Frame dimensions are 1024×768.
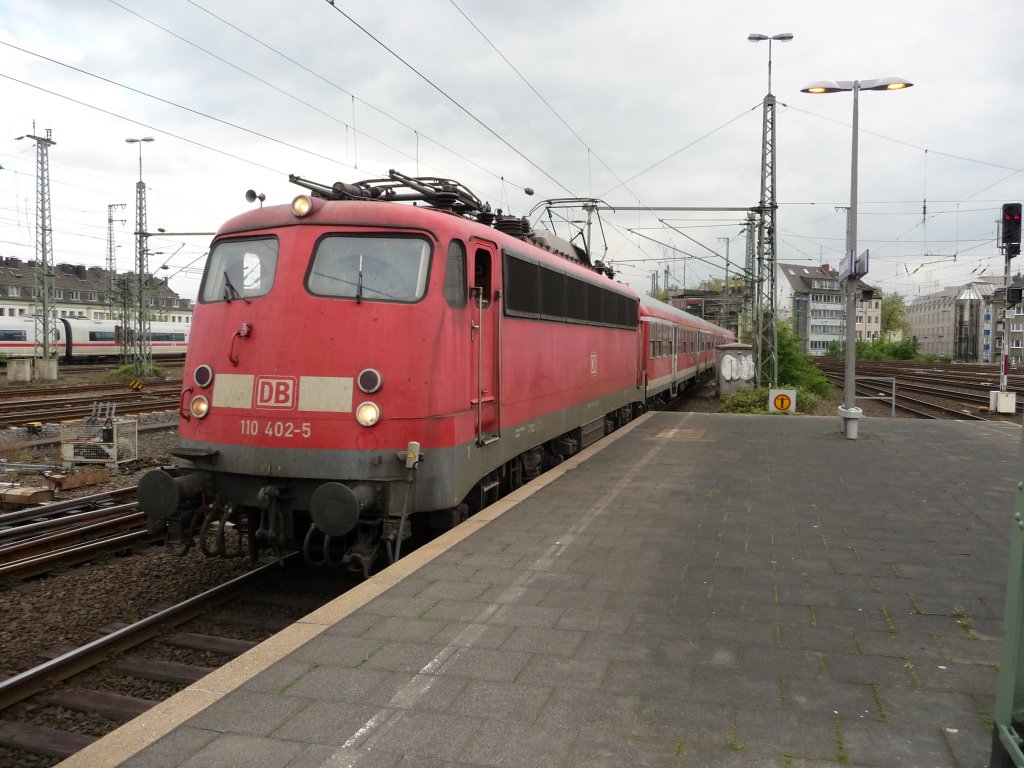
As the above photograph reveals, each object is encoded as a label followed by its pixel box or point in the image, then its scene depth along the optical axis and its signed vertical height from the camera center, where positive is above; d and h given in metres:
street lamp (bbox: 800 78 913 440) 13.83 +1.90
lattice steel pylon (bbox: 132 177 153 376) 29.74 +1.87
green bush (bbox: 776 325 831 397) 26.56 -0.30
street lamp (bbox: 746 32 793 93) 21.52 +8.84
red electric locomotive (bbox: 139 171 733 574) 6.07 -0.23
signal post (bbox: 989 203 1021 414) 14.76 +2.32
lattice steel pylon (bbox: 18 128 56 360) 31.19 +5.48
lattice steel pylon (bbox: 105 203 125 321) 45.75 +6.11
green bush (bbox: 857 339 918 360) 72.31 +0.88
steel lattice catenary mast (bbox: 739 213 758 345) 28.39 +2.88
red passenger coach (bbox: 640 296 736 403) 19.66 +0.29
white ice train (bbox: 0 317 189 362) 41.38 +0.73
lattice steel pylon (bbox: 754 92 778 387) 21.88 +2.62
